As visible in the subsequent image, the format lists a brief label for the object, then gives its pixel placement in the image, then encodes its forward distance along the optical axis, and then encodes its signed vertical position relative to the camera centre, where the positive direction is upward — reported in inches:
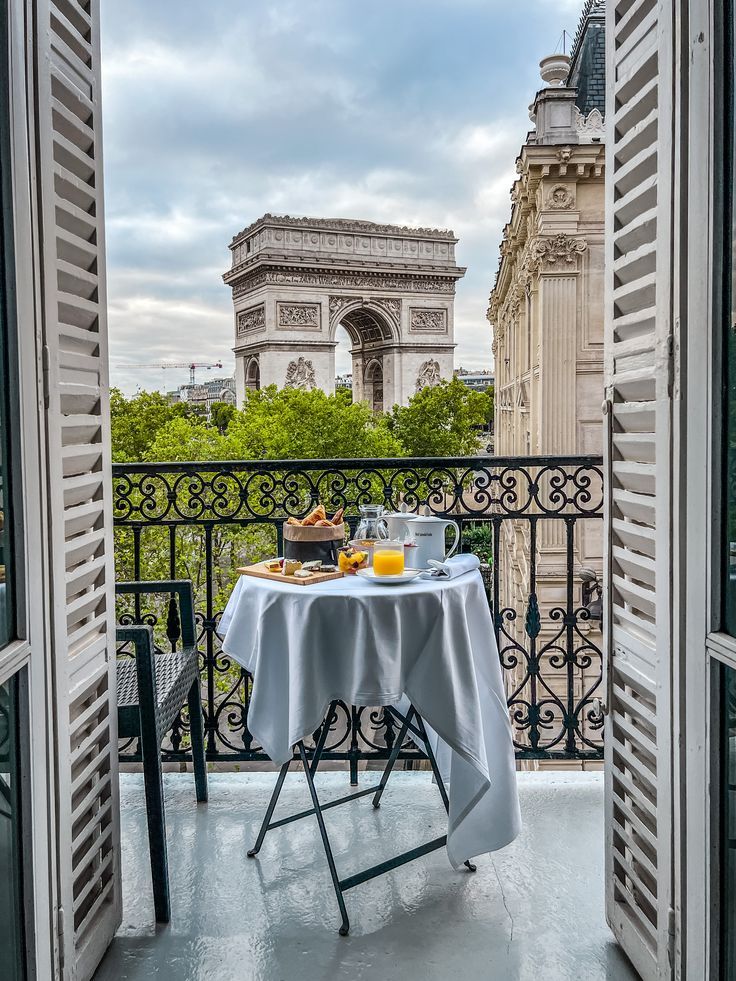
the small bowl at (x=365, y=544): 88.7 -10.9
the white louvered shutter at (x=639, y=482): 58.7 -2.9
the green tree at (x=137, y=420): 1130.7 +54.4
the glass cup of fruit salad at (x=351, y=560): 84.7 -12.1
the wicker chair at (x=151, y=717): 75.0 -27.0
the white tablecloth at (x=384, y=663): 73.1 -20.7
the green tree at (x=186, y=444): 799.1 +11.9
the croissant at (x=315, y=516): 91.4 -7.8
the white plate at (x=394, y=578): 77.6 -13.0
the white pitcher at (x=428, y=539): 86.4 -10.1
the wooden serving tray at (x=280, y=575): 79.4 -13.2
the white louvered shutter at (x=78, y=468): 59.4 -1.1
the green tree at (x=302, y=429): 957.2 +31.1
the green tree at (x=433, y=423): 1501.0 +57.3
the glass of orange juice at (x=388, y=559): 79.4 -11.3
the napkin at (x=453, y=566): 80.9 -12.7
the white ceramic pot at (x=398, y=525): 88.4 -8.6
